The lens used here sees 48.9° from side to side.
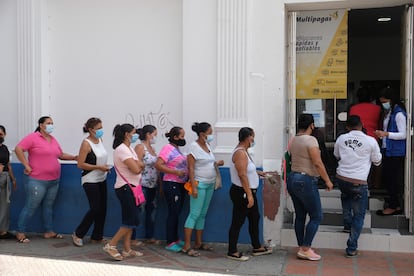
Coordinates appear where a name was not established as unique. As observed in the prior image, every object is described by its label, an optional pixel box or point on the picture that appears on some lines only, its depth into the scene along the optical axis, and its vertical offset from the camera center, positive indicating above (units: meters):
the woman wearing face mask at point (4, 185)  6.32 -0.94
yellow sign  6.54 +0.93
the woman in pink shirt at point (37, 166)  6.32 -0.67
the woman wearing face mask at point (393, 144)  5.98 -0.35
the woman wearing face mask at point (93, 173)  5.99 -0.74
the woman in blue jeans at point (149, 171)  6.01 -0.71
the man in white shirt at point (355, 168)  5.52 -0.61
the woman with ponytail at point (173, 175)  5.80 -0.73
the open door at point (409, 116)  5.90 +0.03
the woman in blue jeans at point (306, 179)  5.41 -0.73
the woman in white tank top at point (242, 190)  5.36 -0.87
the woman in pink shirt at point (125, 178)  5.44 -0.73
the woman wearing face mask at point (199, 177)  5.65 -0.73
